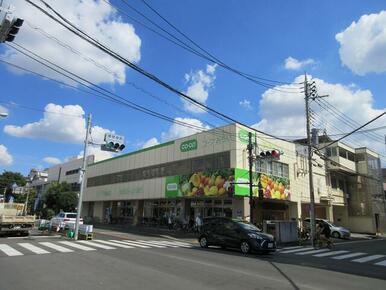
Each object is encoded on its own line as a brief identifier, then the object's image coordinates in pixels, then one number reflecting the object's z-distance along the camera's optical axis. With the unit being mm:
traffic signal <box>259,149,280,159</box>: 26719
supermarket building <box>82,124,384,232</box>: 31344
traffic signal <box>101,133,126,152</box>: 21312
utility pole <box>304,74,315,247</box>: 24244
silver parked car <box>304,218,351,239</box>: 33938
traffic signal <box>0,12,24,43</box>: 7883
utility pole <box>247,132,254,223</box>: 24481
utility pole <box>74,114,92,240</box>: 23416
